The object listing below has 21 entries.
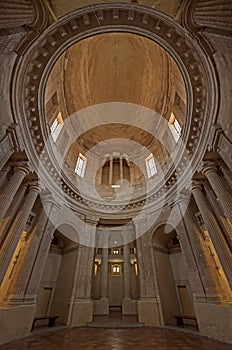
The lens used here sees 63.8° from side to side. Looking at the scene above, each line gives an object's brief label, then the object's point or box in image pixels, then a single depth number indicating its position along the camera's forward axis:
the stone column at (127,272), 13.08
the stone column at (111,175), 17.47
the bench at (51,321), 9.66
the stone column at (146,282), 10.10
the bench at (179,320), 9.72
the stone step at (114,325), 9.05
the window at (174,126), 12.01
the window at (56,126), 12.52
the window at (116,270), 16.88
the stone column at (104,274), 12.91
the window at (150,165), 15.25
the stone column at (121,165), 18.00
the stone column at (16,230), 6.72
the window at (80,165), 15.62
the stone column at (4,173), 7.12
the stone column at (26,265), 7.46
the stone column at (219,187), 6.54
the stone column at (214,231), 6.77
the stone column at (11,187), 6.59
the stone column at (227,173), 7.07
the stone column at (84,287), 10.15
